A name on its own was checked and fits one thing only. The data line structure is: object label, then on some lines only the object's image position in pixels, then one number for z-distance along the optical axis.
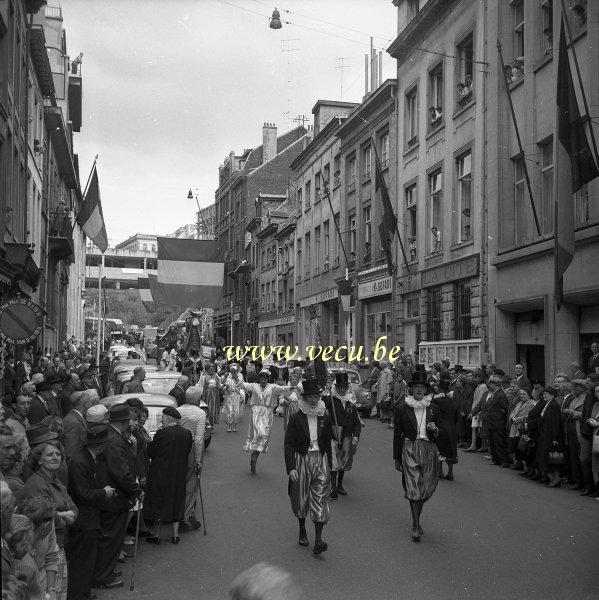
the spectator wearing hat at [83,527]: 6.29
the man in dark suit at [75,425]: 7.03
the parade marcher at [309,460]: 8.19
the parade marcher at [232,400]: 18.88
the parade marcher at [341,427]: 10.70
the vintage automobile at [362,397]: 22.97
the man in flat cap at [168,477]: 8.27
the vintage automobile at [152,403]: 10.75
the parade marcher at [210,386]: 18.81
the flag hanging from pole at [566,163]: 14.28
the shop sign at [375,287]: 30.44
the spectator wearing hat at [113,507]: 6.79
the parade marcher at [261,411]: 13.11
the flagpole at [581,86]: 14.03
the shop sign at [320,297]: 39.38
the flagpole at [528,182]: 17.38
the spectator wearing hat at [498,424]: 14.09
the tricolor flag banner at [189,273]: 29.86
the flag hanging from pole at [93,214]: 23.03
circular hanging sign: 12.66
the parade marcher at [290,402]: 13.13
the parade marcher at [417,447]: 8.58
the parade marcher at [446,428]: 10.21
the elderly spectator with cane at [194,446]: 8.78
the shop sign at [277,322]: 49.78
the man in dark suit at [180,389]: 12.95
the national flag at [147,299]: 56.06
